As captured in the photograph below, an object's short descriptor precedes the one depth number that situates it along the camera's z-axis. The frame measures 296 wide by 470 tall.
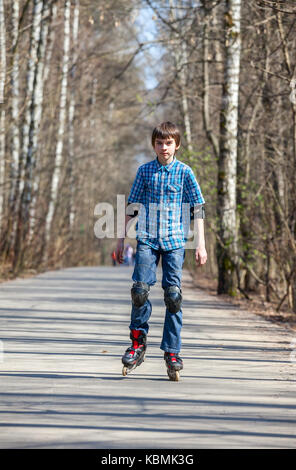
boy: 13.15
